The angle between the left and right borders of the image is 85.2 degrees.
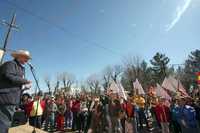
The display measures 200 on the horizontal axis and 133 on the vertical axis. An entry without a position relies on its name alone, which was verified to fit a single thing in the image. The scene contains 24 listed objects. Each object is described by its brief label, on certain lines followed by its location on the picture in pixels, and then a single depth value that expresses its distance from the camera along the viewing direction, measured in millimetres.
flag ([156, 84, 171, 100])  6357
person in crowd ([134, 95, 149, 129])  6277
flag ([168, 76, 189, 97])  6534
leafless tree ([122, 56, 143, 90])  27804
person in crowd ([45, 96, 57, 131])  6306
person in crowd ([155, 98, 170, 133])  5269
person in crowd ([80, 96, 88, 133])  6065
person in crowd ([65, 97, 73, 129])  6685
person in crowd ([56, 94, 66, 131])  6367
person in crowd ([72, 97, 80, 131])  6287
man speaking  1496
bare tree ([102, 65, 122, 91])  36726
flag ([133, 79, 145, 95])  7877
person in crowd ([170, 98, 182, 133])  5040
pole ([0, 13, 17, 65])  8529
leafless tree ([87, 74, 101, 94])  44046
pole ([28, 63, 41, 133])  2130
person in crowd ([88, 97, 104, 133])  4196
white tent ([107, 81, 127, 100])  6009
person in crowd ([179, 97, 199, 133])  4577
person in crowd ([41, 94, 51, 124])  6443
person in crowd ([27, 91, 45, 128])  5393
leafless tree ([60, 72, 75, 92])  43165
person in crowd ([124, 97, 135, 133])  5202
